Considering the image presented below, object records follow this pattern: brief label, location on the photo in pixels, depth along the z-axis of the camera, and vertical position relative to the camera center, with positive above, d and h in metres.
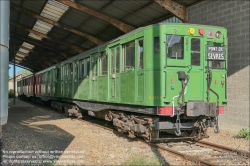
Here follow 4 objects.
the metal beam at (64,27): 20.61 +4.34
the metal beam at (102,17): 16.52 +4.14
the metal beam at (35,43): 30.77 +4.66
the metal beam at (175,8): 13.78 +3.83
